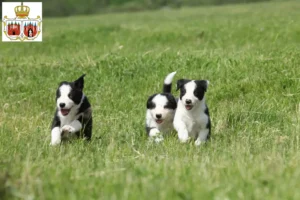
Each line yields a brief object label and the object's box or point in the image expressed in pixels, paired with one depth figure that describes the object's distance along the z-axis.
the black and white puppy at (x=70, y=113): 15.16
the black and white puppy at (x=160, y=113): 16.78
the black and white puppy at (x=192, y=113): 15.78
